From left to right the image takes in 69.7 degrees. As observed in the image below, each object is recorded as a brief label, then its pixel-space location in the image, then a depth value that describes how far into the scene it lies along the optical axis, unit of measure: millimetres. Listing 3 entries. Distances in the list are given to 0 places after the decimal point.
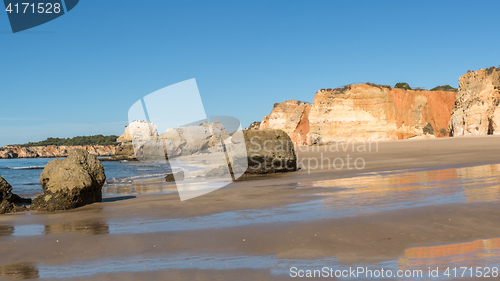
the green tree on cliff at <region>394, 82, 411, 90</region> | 69825
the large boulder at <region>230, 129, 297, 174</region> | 14508
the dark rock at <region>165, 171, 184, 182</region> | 15180
